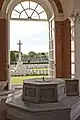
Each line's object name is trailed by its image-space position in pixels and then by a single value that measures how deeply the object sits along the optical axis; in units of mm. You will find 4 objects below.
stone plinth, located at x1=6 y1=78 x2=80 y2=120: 2066
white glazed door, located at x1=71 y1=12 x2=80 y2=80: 4930
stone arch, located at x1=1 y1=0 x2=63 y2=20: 5780
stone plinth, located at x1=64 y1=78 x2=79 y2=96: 2689
